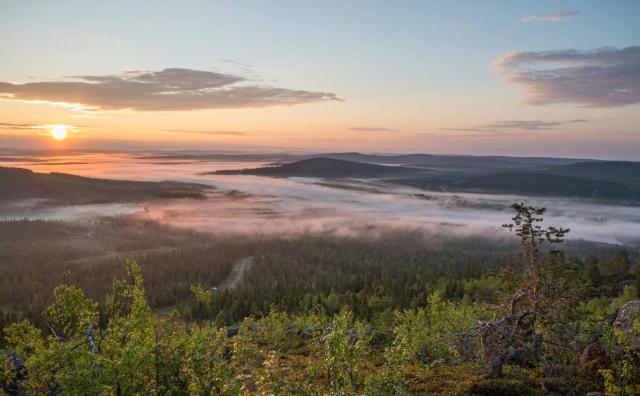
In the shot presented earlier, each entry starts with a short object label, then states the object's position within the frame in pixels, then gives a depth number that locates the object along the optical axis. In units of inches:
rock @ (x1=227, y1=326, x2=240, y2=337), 2938.2
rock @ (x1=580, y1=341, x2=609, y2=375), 1169.1
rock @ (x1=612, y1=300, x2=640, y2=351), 1518.2
